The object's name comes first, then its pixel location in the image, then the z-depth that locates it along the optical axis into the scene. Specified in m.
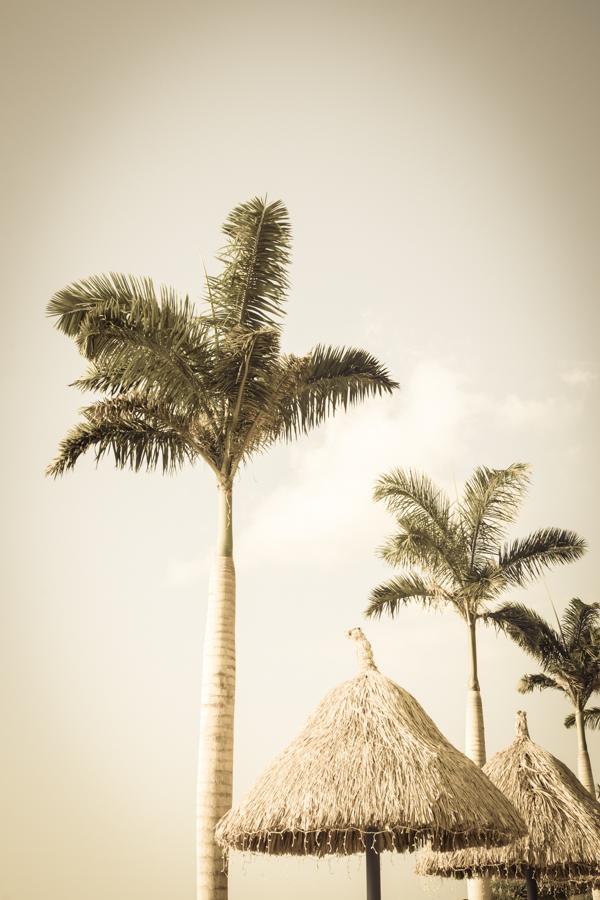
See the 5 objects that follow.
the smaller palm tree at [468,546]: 20.81
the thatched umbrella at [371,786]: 8.68
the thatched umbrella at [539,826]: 12.28
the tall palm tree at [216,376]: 12.27
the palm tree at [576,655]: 26.97
